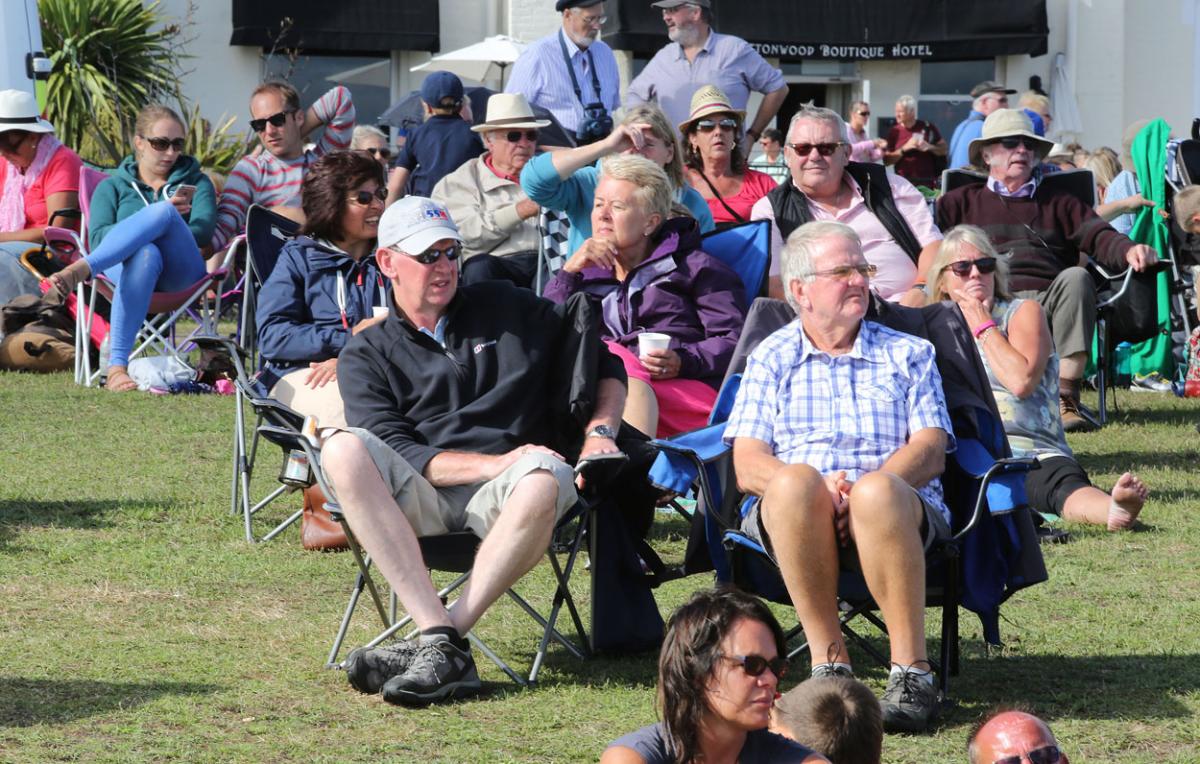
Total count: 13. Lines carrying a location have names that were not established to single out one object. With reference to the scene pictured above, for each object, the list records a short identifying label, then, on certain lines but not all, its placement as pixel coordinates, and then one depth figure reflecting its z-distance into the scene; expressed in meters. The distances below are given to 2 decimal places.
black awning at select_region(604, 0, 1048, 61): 46.75
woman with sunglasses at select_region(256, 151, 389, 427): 12.52
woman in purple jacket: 12.20
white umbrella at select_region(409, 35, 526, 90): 37.75
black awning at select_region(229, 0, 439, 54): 43.28
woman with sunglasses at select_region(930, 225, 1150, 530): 12.07
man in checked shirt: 8.37
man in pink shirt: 14.12
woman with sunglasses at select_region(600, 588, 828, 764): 6.06
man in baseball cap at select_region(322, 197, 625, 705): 8.93
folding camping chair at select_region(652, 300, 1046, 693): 8.84
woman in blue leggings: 19.81
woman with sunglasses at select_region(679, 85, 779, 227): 15.41
